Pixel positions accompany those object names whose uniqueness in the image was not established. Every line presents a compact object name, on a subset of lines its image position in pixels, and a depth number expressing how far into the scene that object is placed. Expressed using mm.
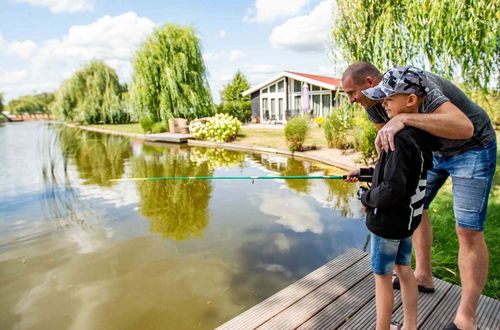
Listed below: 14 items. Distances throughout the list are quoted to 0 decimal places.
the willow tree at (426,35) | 4645
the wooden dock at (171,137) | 14762
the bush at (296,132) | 10078
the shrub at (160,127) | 17750
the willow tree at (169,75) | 17375
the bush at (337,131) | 9576
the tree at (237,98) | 26547
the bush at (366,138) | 6910
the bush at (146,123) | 18494
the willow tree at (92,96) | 25250
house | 21406
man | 1732
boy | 1455
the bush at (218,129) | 13906
